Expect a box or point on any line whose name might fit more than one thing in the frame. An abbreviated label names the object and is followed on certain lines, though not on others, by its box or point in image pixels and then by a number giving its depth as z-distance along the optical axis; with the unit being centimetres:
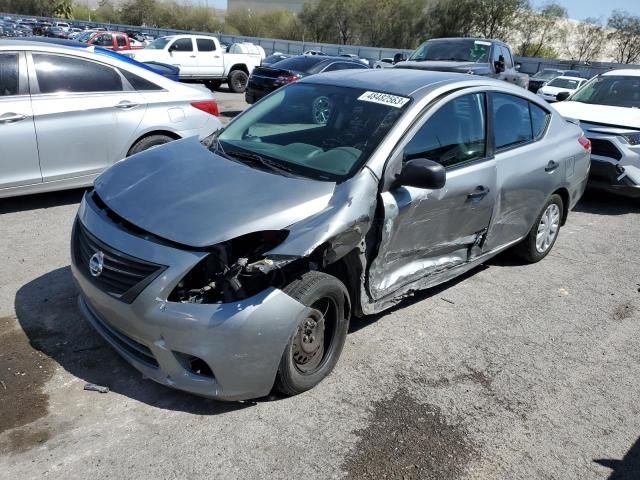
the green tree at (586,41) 5281
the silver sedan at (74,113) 530
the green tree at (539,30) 5384
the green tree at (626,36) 5041
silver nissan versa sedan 282
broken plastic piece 307
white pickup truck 1747
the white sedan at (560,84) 2134
